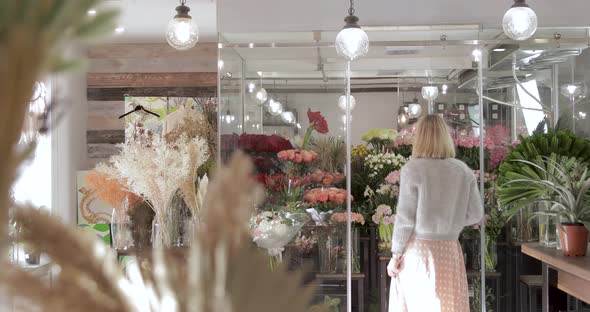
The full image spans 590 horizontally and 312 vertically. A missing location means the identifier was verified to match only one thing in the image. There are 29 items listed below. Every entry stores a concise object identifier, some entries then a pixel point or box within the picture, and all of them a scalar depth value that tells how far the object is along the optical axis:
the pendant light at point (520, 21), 4.29
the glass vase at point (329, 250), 5.11
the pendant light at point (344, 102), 5.08
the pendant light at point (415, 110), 5.06
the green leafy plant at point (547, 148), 4.62
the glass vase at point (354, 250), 5.10
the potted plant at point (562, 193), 3.82
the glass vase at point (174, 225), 4.18
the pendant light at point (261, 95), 5.11
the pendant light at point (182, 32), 4.23
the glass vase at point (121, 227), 4.40
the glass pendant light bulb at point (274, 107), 5.11
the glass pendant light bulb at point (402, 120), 5.09
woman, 4.39
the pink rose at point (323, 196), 5.06
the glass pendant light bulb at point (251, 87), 5.10
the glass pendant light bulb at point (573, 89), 5.02
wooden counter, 3.36
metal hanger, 6.71
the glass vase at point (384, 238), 5.04
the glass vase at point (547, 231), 4.70
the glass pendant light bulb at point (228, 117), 5.11
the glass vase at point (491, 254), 5.05
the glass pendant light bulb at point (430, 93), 5.07
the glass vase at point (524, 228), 4.98
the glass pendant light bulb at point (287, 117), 5.10
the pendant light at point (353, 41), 4.43
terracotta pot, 3.79
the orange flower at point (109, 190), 4.38
